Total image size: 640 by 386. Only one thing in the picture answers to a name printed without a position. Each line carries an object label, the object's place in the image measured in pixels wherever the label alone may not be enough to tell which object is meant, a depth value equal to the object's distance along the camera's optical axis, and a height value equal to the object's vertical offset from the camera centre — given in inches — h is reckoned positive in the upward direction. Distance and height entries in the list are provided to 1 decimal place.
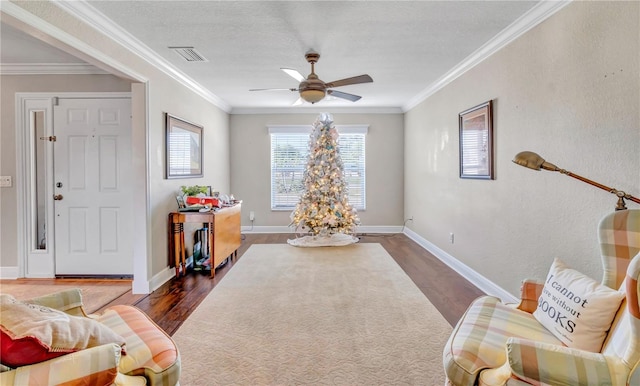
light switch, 151.5 +1.8
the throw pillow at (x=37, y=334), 43.1 -21.1
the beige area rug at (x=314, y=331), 79.0 -44.7
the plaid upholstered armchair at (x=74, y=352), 43.4 -24.7
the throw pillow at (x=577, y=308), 54.5 -22.4
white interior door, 150.3 +2.7
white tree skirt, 215.6 -38.0
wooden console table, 153.4 -23.7
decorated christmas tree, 221.8 -3.8
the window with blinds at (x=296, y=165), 262.1 +16.6
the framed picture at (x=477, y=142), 129.5 +18.7
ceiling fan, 129.0 +41.5
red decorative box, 158.6 -7.3
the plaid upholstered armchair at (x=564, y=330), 46.5 -25.6
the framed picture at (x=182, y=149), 153.6 +19.6
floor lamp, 71.2 +5.1
